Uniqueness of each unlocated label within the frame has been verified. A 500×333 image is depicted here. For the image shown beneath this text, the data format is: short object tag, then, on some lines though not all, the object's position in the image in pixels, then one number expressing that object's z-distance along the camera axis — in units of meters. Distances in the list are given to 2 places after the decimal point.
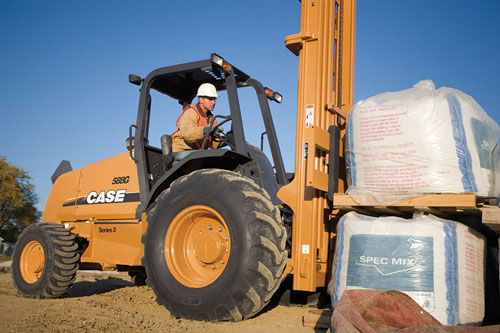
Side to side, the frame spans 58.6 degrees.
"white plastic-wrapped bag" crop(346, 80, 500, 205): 3.08
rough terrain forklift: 3.59
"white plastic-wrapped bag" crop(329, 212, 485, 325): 2.86
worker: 4.58
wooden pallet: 2.79
